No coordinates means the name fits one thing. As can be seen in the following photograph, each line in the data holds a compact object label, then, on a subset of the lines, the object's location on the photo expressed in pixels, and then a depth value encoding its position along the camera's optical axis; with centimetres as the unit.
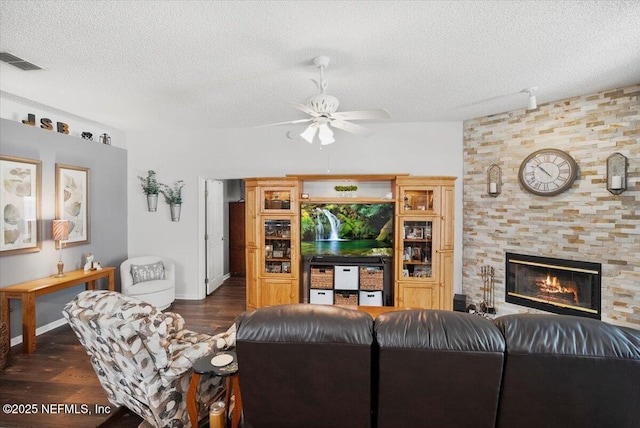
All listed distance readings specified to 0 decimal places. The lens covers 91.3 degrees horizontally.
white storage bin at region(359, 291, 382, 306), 454
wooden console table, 325
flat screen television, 461
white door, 536
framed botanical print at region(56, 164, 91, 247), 397
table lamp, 373
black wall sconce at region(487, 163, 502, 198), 426
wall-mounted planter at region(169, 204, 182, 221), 507
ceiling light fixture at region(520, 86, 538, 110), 328
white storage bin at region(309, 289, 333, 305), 458
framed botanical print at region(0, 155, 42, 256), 335
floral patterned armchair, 183
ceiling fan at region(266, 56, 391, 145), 244
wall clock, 367
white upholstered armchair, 431
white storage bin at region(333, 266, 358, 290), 456
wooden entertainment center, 435
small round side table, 171
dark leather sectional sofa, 135
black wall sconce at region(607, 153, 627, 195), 330
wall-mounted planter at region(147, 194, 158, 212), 505
